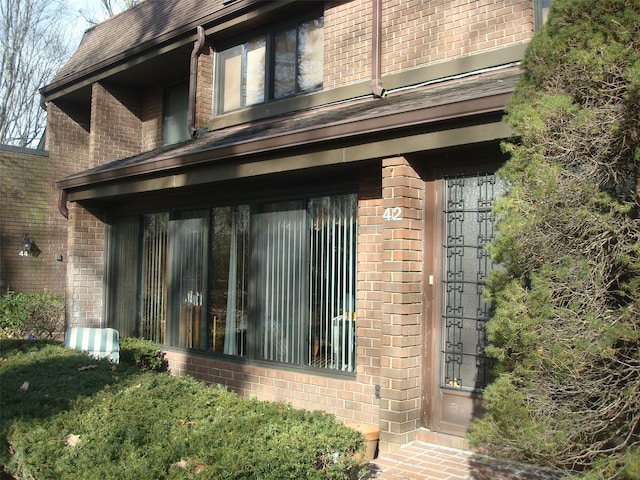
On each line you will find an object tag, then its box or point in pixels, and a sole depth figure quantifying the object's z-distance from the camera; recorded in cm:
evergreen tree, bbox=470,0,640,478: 311
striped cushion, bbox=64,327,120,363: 889
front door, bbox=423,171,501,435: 604
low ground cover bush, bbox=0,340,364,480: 353
